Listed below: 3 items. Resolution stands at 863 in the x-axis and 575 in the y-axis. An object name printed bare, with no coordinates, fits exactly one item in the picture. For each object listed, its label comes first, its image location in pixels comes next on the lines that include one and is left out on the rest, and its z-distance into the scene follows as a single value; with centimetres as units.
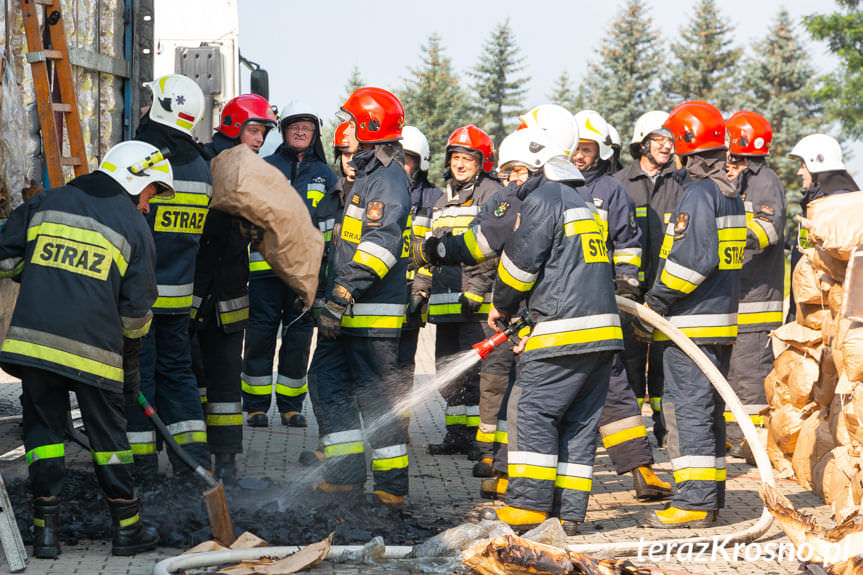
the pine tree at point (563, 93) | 5407
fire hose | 436
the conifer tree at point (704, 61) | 4800
